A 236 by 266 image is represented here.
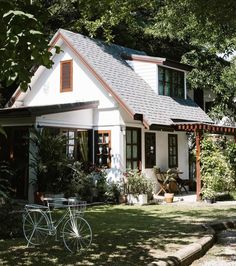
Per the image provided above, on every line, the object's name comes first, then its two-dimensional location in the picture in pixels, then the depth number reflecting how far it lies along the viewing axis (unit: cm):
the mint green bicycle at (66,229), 804
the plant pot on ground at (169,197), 1670
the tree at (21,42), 442
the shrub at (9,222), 970
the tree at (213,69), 2473
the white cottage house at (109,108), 1681
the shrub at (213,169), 1686
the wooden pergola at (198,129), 1712
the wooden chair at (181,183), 1988
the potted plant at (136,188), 1667
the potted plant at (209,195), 1661
